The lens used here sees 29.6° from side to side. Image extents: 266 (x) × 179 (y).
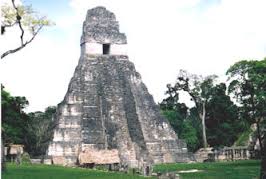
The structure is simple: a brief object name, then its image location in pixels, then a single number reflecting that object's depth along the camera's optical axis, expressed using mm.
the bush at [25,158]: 34341
